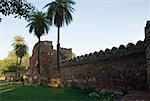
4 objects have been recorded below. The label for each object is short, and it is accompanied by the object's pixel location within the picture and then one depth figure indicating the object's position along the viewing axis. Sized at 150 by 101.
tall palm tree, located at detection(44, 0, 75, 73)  14.00
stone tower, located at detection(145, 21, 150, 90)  5.44
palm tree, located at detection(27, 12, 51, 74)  16.15
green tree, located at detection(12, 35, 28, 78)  26.61
